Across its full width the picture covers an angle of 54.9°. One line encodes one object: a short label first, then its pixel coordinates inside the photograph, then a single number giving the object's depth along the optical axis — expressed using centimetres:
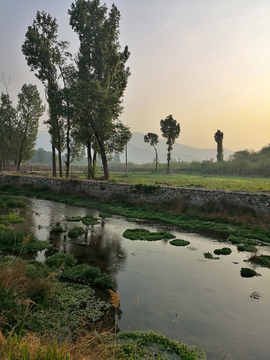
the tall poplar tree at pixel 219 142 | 7325
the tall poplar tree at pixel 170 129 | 6531
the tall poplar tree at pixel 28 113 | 4681
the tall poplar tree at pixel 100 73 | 2831
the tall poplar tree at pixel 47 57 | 3169
